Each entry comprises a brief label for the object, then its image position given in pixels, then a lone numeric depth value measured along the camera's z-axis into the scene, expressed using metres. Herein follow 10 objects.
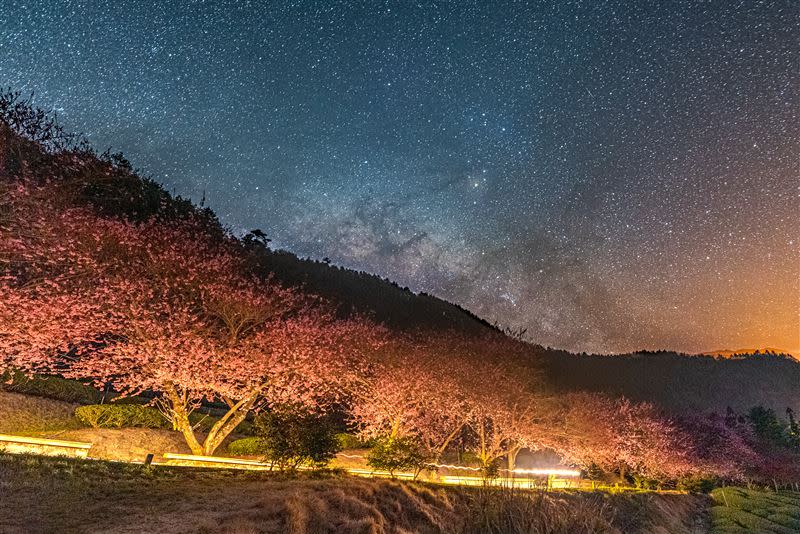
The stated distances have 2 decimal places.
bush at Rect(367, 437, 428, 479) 20.17
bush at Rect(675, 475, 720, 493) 42.24
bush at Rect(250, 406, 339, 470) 17.38
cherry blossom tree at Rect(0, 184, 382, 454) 16.33
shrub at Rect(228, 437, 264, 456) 23.33
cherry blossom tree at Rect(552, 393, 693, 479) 33.44
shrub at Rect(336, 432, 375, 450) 30.16
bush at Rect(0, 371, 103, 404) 23.16
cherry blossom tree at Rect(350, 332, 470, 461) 25.75
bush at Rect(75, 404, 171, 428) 22.20
